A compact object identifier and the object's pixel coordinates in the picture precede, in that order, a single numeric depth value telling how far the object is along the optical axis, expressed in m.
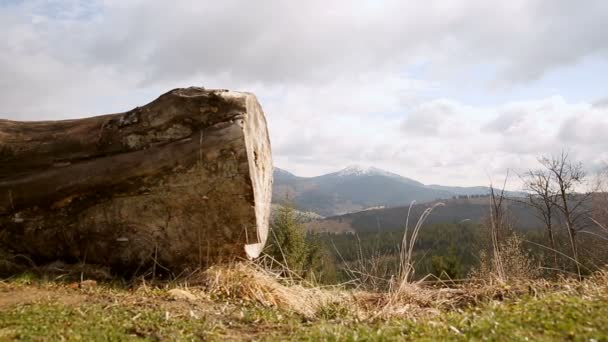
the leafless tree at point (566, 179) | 38.56
